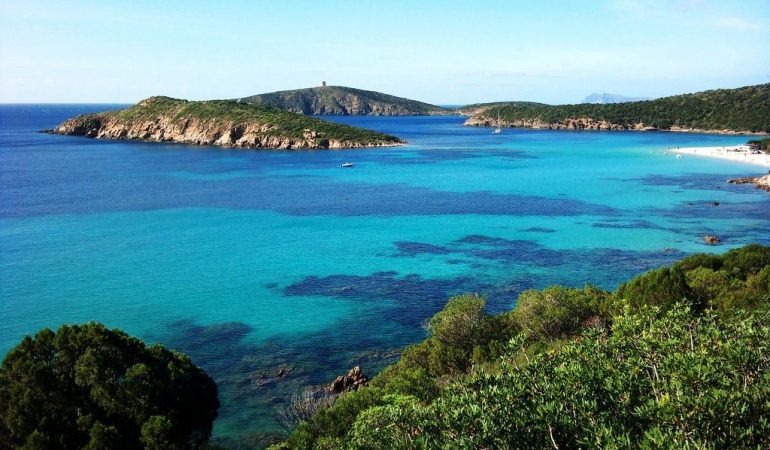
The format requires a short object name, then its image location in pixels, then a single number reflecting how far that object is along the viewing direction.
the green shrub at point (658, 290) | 27.20
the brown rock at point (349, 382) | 27.25
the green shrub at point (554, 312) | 27.23
